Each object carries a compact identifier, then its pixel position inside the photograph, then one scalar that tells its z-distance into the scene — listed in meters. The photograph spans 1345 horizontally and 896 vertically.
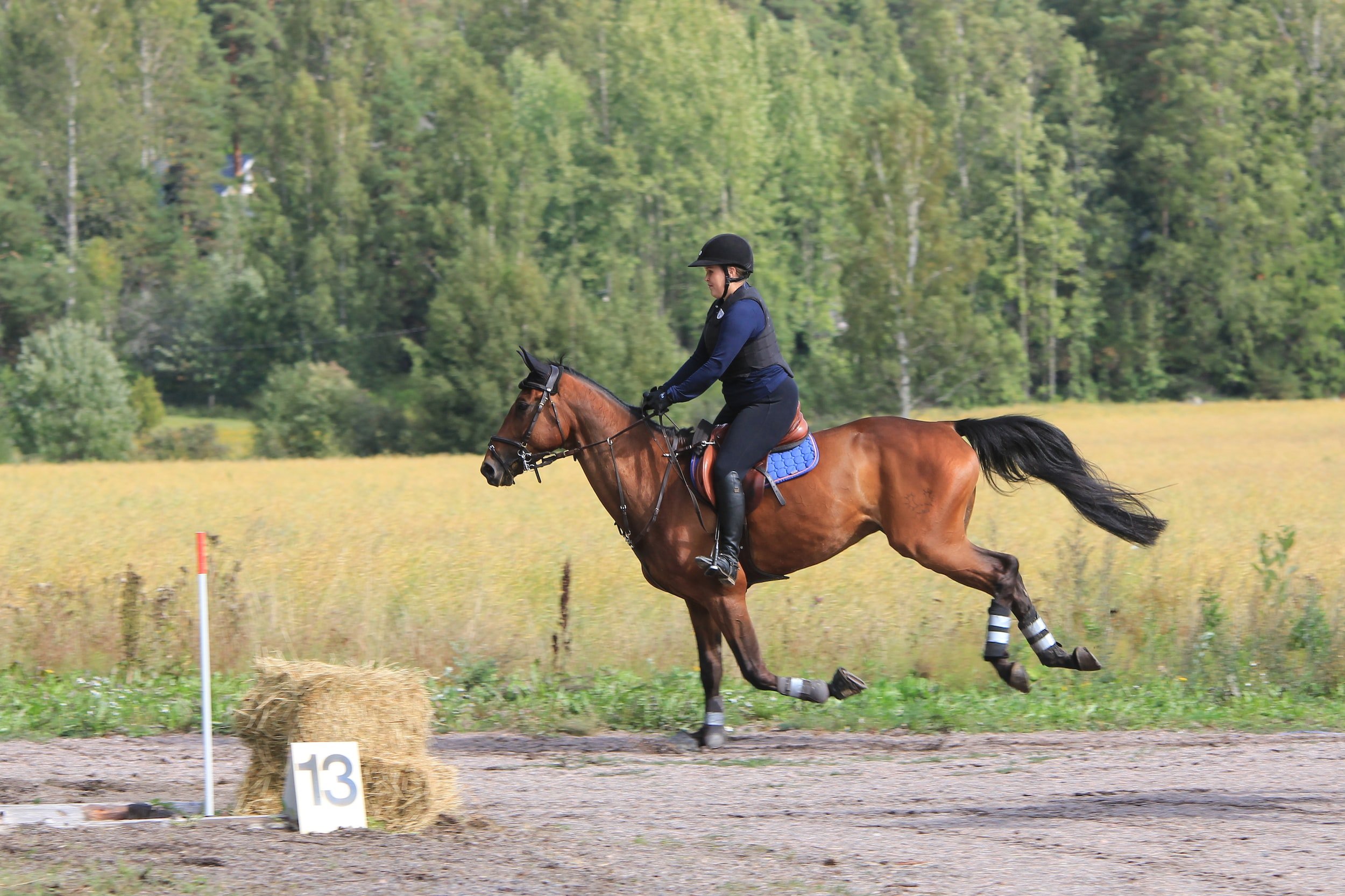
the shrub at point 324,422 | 110.06
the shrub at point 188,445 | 112.75
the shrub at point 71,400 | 109.25
